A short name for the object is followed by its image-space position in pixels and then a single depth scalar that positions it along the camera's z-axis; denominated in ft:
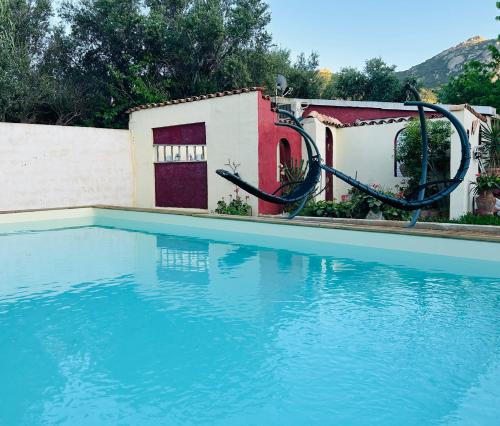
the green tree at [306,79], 79.30
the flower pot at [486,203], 30.60
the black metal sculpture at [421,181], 23.63
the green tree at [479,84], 76.23
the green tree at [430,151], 35.04
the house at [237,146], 39.37
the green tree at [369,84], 87.15
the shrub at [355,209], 32.60
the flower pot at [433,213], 33.64
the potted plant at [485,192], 30.27
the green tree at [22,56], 54.44
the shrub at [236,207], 39.32
